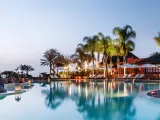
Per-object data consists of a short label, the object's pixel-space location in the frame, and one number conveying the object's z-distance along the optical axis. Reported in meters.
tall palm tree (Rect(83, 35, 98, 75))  26.04
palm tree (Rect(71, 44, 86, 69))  28.84
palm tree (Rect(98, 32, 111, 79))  24.79
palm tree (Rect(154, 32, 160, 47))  21.15
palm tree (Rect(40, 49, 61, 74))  32.82
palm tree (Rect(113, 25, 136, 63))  22.95
